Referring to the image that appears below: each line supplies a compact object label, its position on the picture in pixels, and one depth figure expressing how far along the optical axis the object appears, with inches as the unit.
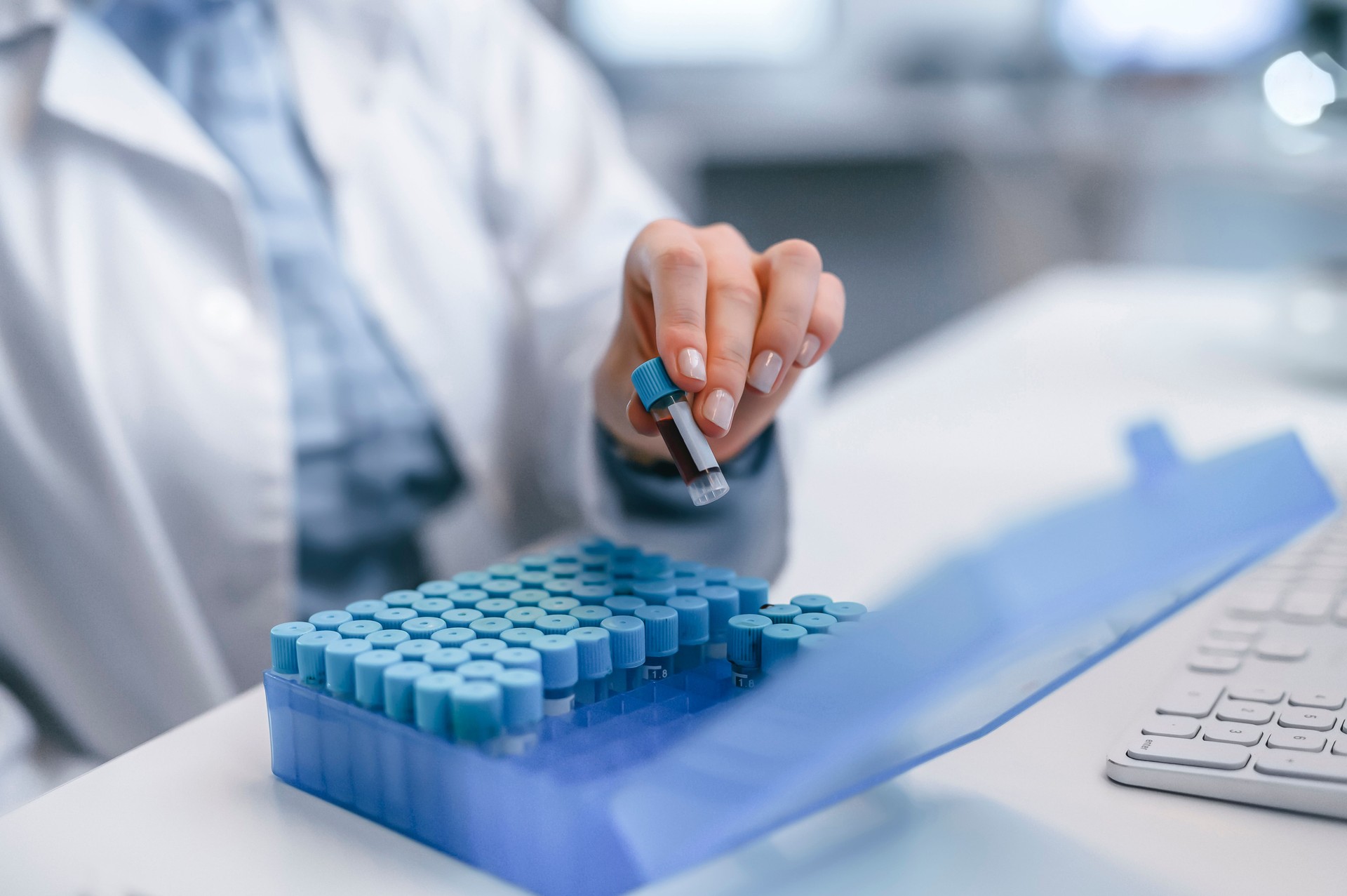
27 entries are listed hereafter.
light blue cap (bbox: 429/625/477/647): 12.3
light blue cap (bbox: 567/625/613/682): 11.8
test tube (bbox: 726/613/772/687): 12.5
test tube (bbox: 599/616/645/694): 12.1
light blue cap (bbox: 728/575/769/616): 13.5
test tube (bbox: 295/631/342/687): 12.2
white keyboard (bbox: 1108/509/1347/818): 12.3
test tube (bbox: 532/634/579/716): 11.6
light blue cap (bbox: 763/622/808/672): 12.4
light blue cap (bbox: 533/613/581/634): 12.4
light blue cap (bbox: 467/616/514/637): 12.5
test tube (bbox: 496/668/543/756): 11.0
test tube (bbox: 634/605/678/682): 12.5
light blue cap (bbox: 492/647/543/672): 11.4
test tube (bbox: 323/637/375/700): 11.9
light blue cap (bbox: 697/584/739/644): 13.2
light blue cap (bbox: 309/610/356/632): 13.0
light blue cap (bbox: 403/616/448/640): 12.6
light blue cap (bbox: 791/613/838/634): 12.8
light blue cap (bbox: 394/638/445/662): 11.8
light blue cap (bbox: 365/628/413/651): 12.2
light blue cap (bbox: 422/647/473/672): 11.6
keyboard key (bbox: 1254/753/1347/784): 12.1
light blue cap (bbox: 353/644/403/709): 11.6
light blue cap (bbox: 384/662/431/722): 11.3
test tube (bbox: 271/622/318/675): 12.6
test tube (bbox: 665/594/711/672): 12.8
